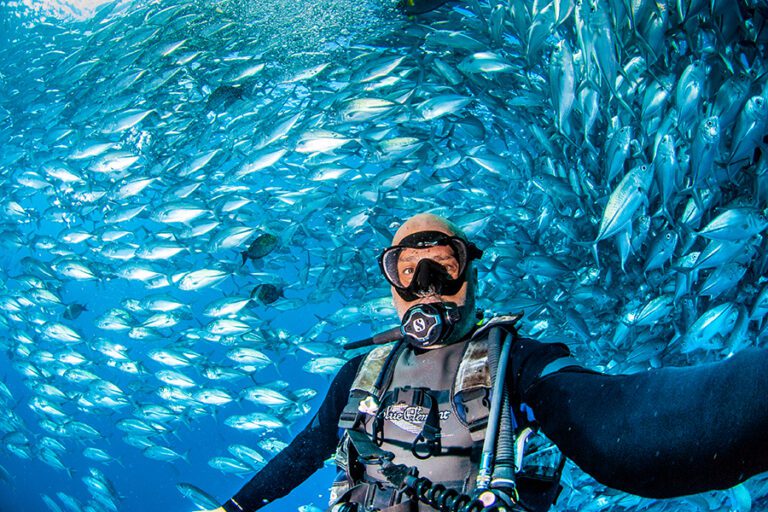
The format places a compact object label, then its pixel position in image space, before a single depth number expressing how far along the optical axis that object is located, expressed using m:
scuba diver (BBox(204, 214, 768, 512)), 0.89
